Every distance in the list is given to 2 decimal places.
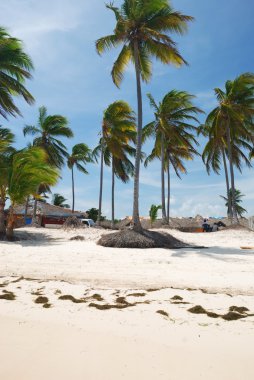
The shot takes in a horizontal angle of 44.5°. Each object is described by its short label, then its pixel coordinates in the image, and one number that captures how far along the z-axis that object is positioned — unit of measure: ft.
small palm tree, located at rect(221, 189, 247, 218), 165.48
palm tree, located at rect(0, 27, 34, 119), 54.44
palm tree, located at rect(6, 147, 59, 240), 43.29
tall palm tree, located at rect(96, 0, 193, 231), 45.62
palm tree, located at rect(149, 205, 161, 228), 96.75
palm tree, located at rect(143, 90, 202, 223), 75.58
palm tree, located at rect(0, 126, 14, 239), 45.11
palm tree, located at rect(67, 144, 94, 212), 124.67
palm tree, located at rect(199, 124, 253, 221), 82.53
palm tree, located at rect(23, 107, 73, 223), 91.56
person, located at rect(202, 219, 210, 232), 73.87
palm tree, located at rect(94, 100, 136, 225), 87.04
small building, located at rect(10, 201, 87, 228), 105.70
